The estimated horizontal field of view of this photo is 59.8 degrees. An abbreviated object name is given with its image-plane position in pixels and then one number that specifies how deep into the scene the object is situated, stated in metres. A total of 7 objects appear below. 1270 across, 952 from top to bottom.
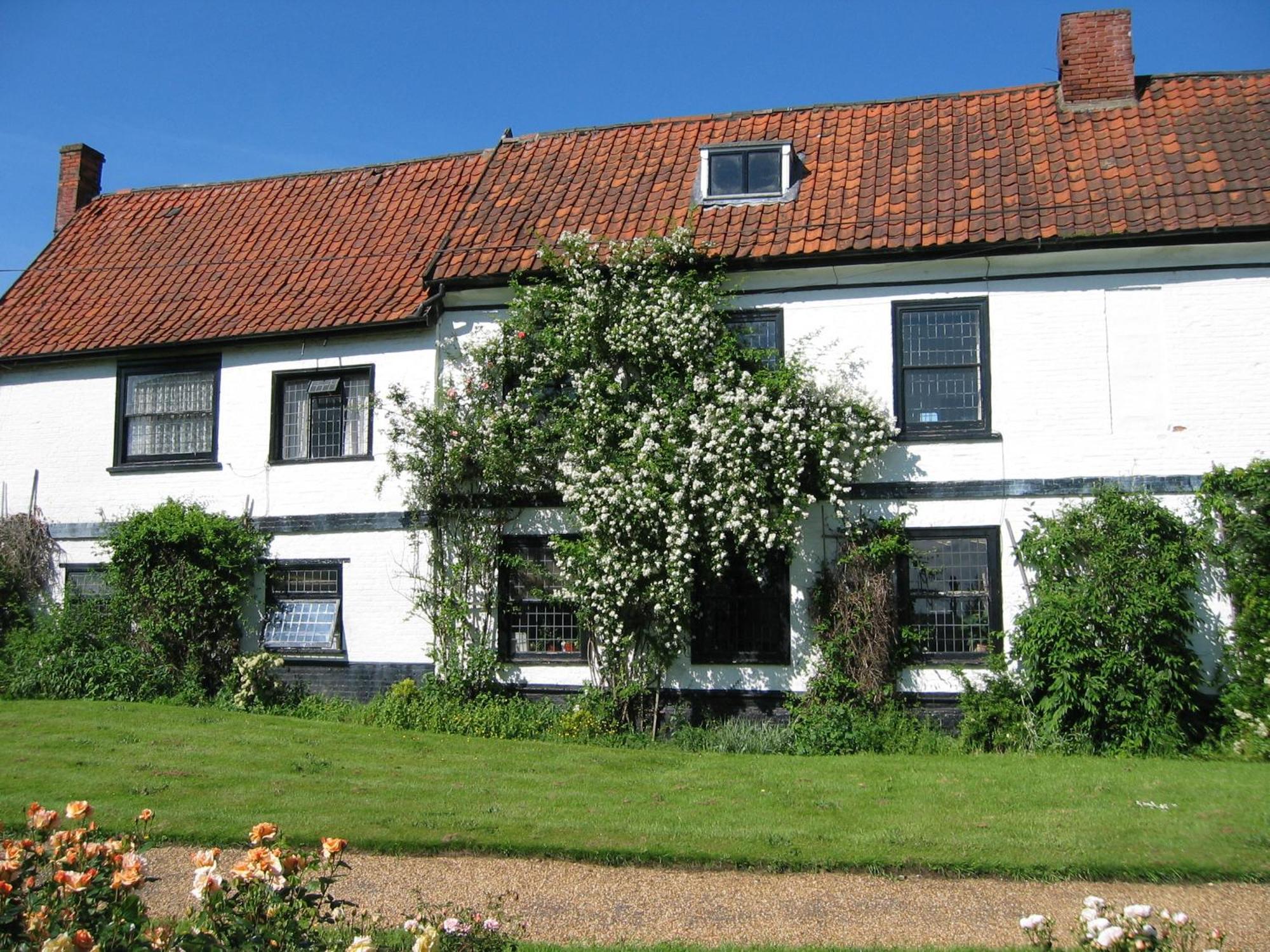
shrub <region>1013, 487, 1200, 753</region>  11.57
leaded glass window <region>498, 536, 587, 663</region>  14.00
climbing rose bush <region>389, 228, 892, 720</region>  12.45
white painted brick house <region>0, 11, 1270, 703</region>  12.86
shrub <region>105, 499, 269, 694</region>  14.92
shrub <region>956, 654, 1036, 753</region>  12.13
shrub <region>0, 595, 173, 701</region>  14.86
